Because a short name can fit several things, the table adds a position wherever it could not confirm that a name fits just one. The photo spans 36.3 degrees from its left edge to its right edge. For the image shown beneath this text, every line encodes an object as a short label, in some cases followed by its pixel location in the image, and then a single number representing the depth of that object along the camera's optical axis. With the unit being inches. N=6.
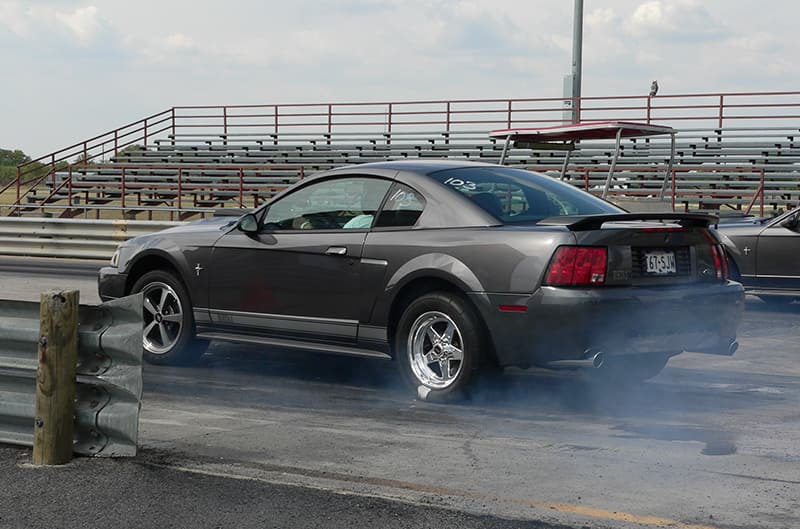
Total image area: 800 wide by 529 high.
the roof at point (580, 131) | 601.0
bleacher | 1088.2
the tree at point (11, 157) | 4261.3
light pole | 965.8
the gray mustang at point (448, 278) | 276.4
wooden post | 220.8
